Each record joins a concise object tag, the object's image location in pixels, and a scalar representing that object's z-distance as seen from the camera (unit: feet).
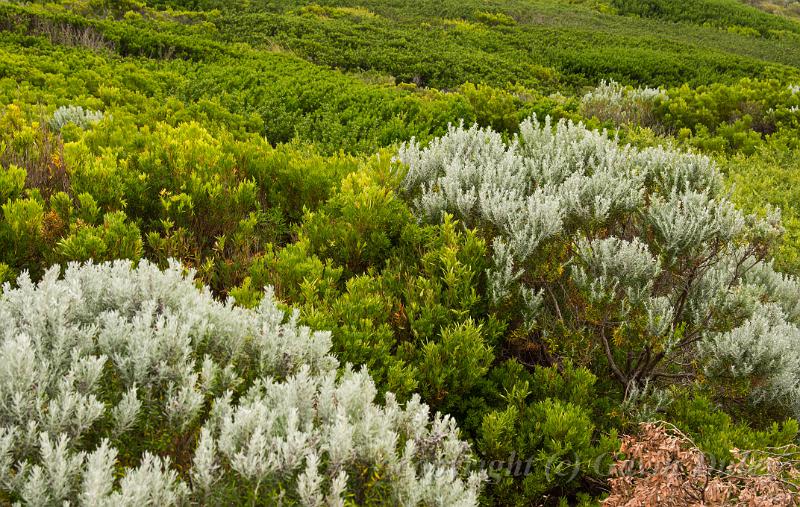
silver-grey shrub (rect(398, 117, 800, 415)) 11.84
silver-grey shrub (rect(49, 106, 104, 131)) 20.30
